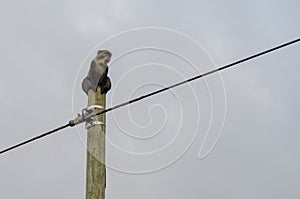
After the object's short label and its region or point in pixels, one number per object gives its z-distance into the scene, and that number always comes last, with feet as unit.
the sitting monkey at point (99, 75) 47.65
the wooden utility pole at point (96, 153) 44.86
